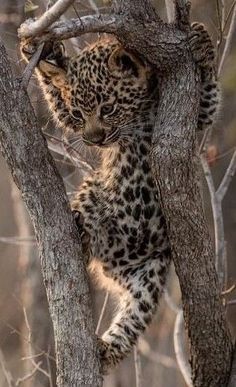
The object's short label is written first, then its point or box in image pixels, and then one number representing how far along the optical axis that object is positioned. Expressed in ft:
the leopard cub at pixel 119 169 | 33.73
